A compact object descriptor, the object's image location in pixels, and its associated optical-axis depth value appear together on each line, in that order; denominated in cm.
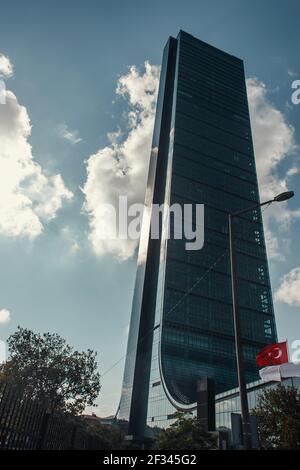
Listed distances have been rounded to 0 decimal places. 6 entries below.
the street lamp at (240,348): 927
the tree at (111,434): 6569
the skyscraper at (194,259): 10119
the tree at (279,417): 2684
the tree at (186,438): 3716
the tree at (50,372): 3975
